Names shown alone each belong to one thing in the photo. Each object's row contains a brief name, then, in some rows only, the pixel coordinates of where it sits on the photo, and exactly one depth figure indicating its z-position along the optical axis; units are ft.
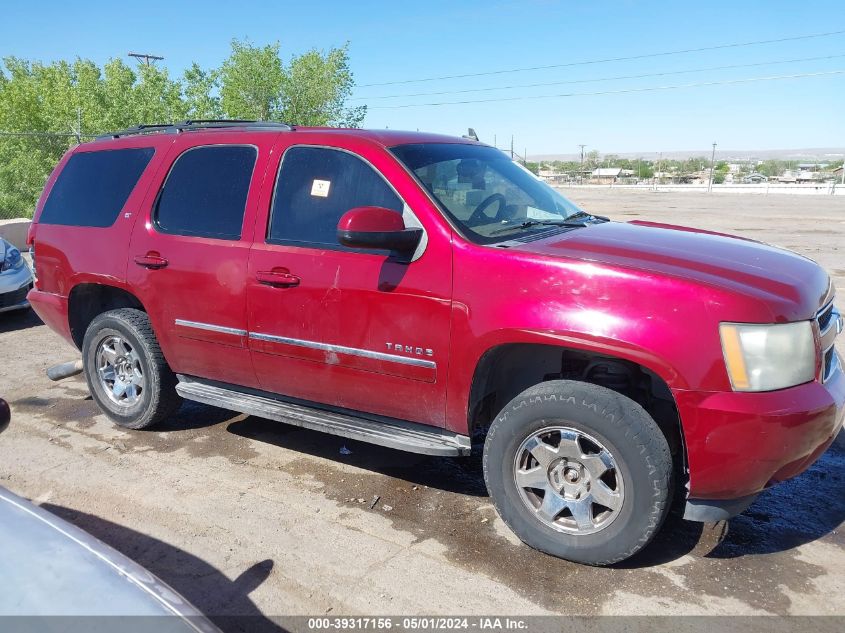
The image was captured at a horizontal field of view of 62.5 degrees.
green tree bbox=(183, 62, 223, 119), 68.64
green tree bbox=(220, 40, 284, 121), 77.05
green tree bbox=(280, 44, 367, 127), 79.51
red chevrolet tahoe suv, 9.54
